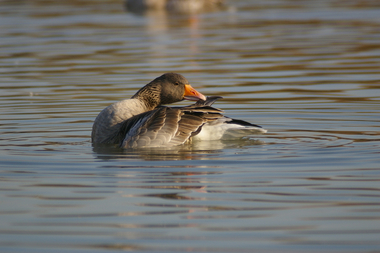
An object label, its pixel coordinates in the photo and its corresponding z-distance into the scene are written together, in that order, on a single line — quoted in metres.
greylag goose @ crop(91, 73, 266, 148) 16.44
